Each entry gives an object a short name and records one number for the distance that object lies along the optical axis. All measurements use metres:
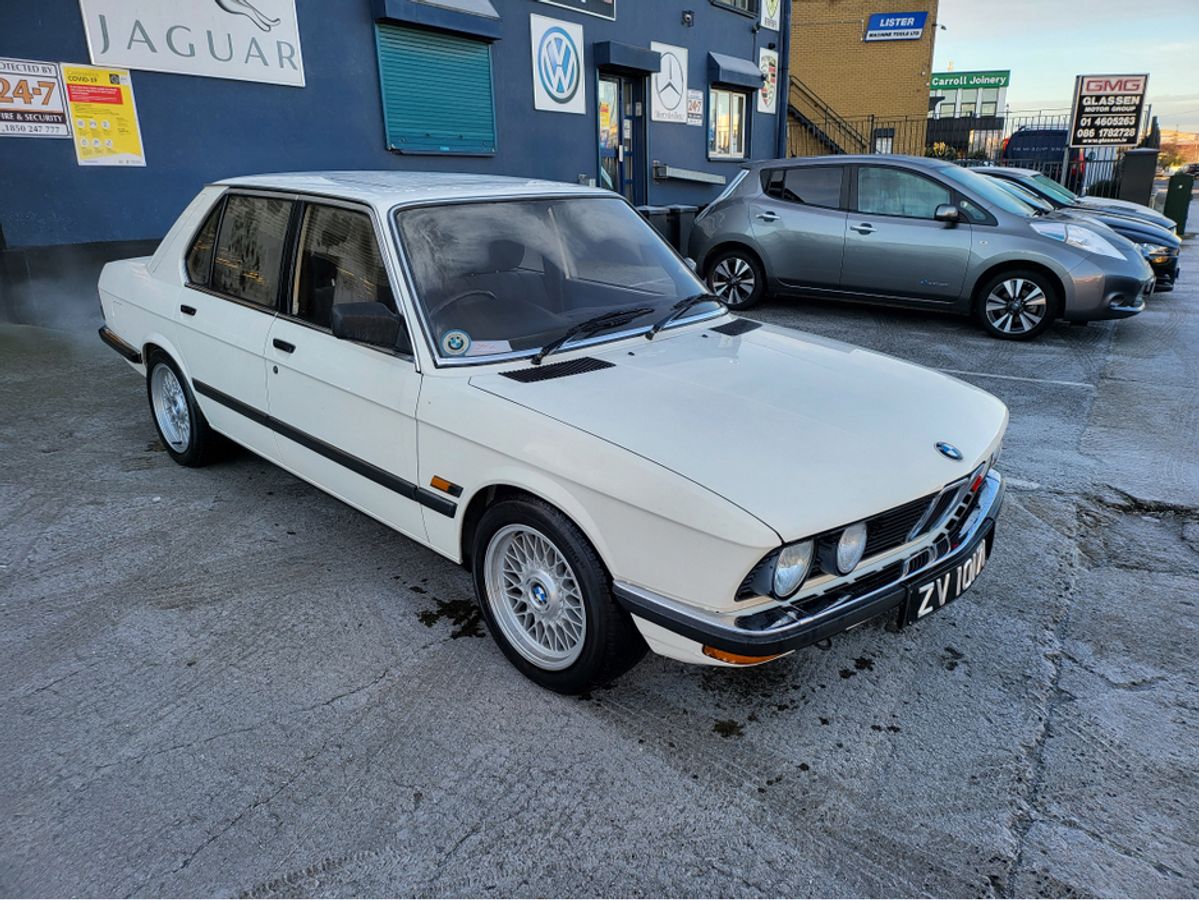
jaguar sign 7.32
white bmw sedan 2.38
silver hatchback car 7.77
